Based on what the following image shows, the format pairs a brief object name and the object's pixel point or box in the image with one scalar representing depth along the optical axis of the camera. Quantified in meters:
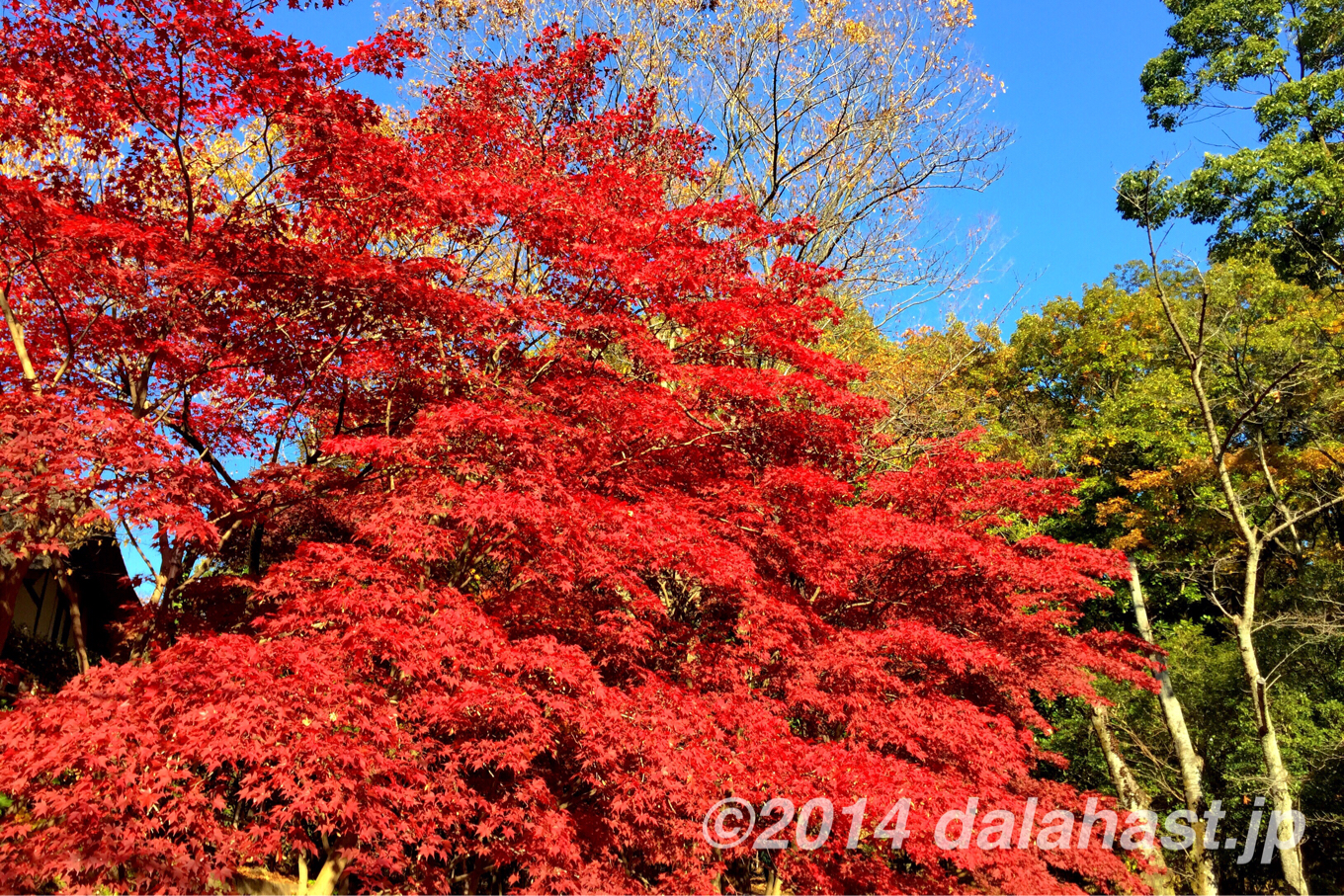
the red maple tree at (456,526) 5.43
